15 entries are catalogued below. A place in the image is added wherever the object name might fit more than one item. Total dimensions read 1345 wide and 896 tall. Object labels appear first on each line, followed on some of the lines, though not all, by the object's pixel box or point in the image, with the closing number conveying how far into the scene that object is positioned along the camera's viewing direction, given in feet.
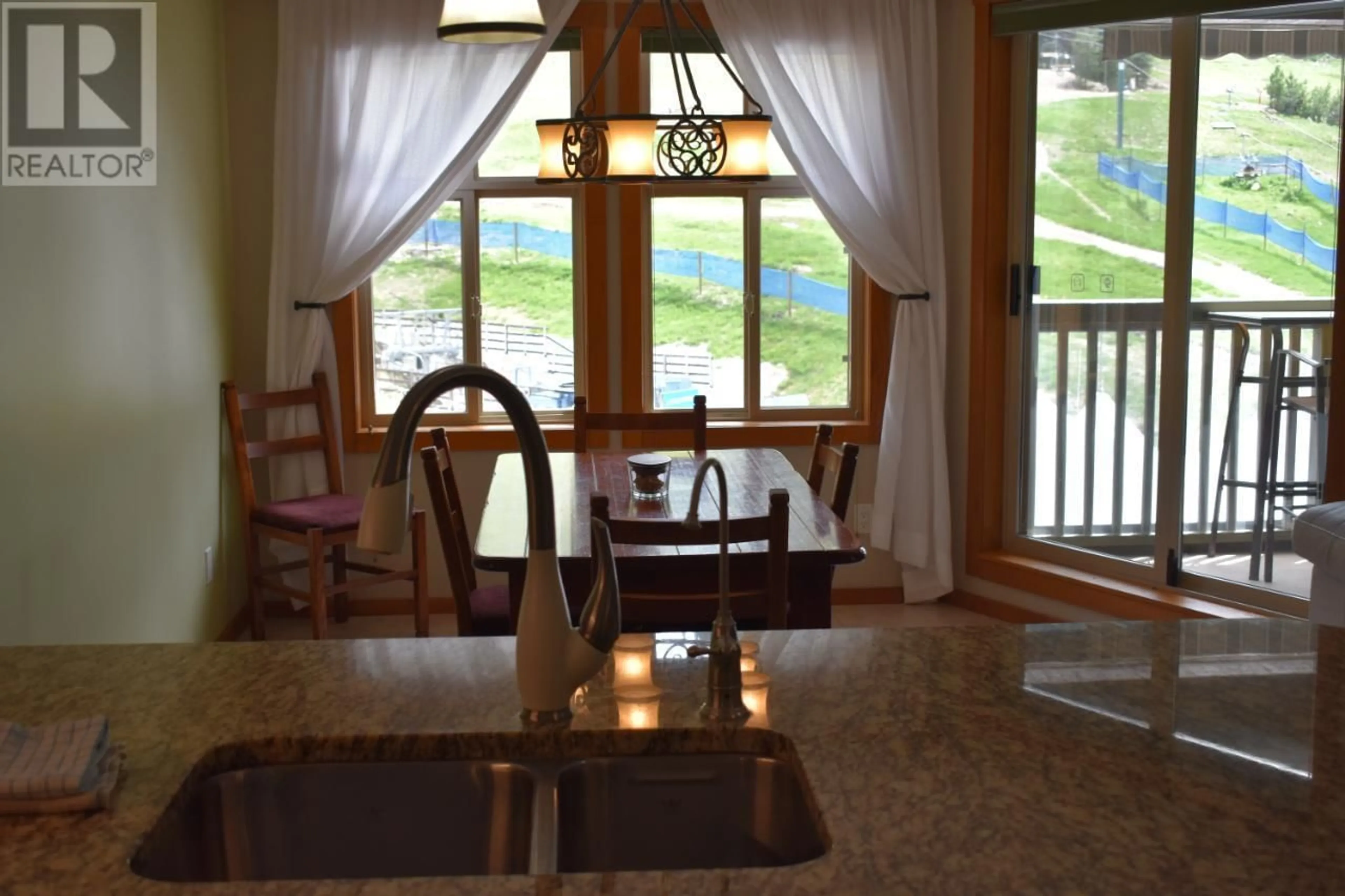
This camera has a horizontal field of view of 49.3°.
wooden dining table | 9.87
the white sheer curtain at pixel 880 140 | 16.90
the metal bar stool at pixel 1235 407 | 15.14
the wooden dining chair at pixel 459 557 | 11.41
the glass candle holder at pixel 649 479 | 11.96
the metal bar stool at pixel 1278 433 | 14.53
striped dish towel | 4.49
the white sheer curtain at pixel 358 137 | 16.62
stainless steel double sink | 5.08
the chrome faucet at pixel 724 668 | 5.34
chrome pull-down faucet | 5.01
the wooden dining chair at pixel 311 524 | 15.23
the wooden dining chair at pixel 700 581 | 8.73
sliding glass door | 14.53
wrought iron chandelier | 10.78
